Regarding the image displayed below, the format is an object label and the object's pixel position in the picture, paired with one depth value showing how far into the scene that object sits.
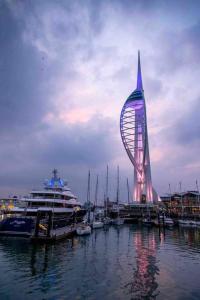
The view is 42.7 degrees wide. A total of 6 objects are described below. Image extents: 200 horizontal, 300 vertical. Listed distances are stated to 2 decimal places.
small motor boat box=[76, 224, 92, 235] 43.69
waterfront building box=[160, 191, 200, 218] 113.22
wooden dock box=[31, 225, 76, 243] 32.34
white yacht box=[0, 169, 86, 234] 36.06
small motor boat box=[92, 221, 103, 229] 58.63
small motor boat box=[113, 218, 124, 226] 72.66
